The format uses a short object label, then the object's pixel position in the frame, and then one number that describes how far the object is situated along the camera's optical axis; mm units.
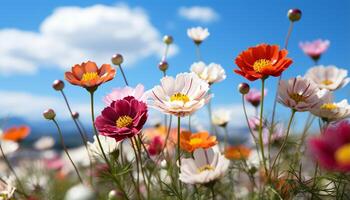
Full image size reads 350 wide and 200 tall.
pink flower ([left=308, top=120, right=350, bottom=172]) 506
